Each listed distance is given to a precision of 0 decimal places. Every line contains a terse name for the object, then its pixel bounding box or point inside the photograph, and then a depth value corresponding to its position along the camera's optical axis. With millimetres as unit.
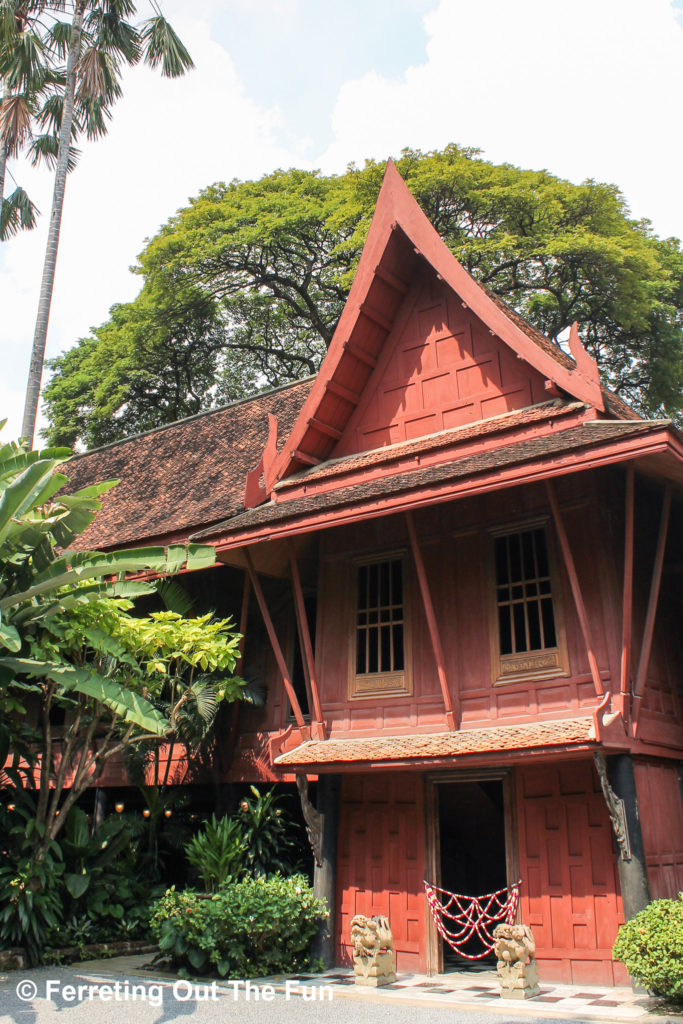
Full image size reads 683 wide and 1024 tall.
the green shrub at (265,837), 11586
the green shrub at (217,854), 11047
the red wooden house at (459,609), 9320
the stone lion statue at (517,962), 8703
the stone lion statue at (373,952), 9508
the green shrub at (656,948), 7625
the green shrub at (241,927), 9953
